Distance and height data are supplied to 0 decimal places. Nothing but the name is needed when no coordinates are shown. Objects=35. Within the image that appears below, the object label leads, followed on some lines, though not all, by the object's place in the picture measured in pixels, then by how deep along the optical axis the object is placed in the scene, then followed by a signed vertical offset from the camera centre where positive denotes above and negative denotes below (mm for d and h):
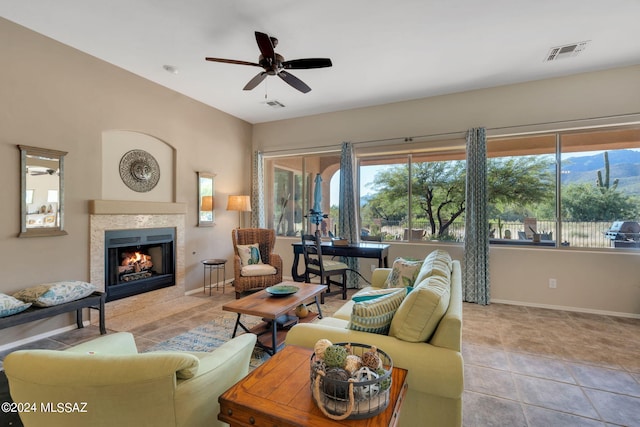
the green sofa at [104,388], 903 -549
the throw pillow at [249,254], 4373 -561
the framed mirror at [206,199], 4871 +321
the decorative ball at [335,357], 1107 -539
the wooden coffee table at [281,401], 1005 -695
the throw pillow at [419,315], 1541 -527
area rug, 2709 -1241
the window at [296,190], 5562 +557
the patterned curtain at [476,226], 4152 -130
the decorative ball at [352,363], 1092 -560
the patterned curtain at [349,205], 5004 +221
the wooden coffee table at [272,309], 2514 -801
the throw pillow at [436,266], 2100 -390
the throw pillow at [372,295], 1976 -540
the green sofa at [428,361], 1421 -722
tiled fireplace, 3490 -131
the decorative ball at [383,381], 1051 -605
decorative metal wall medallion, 3887 +666
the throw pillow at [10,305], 2480 -761
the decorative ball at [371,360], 1137 -568
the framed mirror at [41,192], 2902 +282
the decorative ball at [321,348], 1166 -536
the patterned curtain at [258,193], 5824 +501
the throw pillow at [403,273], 2781 -554
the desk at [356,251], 4297 -517
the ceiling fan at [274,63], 2611 +1501
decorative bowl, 2899 -743
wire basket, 996 -618
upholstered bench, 2508 -880
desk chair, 4264 -742
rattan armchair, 4133 -631
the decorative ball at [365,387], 1009 -596
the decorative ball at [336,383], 1000 -587
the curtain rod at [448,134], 3704 +1281
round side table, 4648 -870
